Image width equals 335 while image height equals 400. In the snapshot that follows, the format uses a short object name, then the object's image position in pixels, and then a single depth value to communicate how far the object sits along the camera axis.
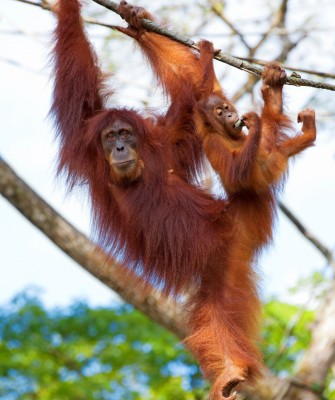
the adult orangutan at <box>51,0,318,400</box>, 12.02
